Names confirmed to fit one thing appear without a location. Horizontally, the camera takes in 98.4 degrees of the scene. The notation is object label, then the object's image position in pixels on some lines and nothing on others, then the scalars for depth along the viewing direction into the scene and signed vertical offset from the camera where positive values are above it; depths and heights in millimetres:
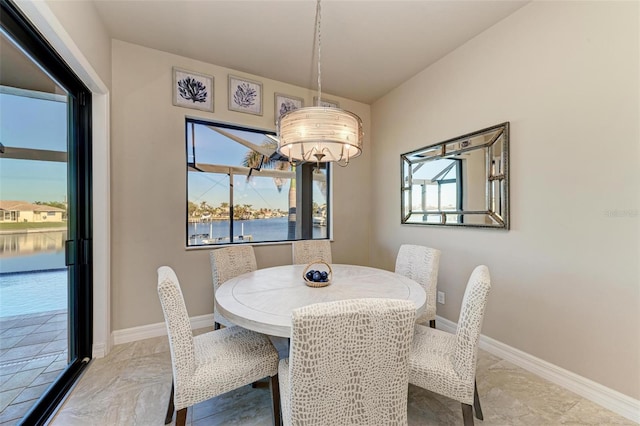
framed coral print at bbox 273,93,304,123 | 3273 +1312
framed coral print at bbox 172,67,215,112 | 2758 +1253
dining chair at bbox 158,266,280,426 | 1271 -767
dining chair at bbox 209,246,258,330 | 2252 -444
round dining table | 1337 -502
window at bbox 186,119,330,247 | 2996 +252
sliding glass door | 1420 -78
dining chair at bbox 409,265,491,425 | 1300 -775
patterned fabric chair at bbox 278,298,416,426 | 874 -501
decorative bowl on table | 1836 -452
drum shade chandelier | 1724 +520
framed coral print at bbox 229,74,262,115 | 3023 +1307
